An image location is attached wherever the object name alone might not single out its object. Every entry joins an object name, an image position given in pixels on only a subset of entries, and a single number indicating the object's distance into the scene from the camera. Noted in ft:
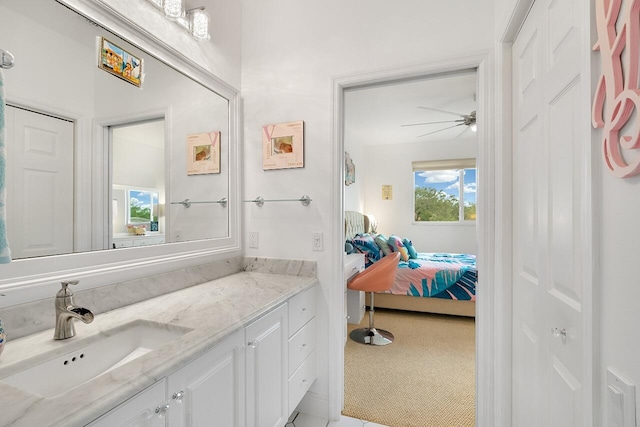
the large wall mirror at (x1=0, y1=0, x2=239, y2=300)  3.33
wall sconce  18.06
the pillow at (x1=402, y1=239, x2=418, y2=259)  13.76
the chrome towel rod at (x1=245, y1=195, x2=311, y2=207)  6.21
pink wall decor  1.70
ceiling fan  12.01
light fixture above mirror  4.92
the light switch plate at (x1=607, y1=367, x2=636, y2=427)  1.73
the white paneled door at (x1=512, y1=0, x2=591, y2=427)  2.62
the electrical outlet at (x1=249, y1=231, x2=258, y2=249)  6.73
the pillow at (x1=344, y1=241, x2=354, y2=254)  12.03
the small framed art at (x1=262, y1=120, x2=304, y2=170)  6.25
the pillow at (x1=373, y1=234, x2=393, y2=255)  12.75
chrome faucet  3.04
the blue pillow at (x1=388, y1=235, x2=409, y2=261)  12.89
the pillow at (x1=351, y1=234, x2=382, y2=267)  12.47
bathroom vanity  2.15
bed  11.34
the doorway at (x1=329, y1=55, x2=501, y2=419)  5.02
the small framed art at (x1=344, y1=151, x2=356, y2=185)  14.79
